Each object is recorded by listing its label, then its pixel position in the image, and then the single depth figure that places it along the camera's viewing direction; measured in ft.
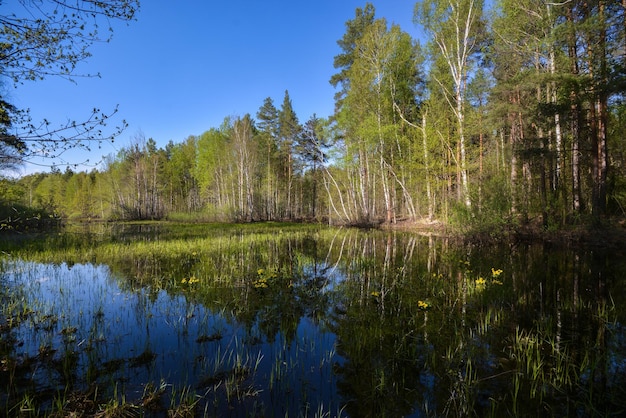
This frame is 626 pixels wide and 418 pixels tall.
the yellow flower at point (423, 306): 17.11
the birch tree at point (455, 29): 57.11
